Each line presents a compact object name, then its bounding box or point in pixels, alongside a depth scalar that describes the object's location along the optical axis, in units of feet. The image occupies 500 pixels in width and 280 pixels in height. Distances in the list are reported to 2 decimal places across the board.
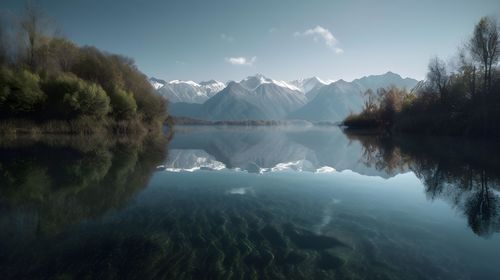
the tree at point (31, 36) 157.48
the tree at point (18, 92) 129.90
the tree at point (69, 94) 144.56
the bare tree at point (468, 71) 143.95
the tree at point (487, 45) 134.21
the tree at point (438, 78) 174.81
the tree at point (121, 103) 169.48
